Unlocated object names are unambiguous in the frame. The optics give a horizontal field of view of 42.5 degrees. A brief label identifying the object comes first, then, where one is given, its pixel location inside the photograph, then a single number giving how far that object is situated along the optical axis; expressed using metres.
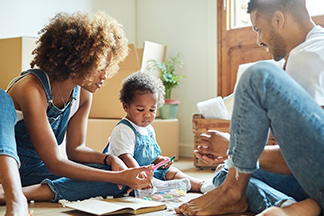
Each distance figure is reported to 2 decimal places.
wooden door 3.02
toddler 1.75
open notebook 1.29
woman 1.41
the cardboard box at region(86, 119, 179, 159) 2.91
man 0.97
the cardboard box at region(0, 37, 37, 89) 2.35
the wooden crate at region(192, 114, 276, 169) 2.62
